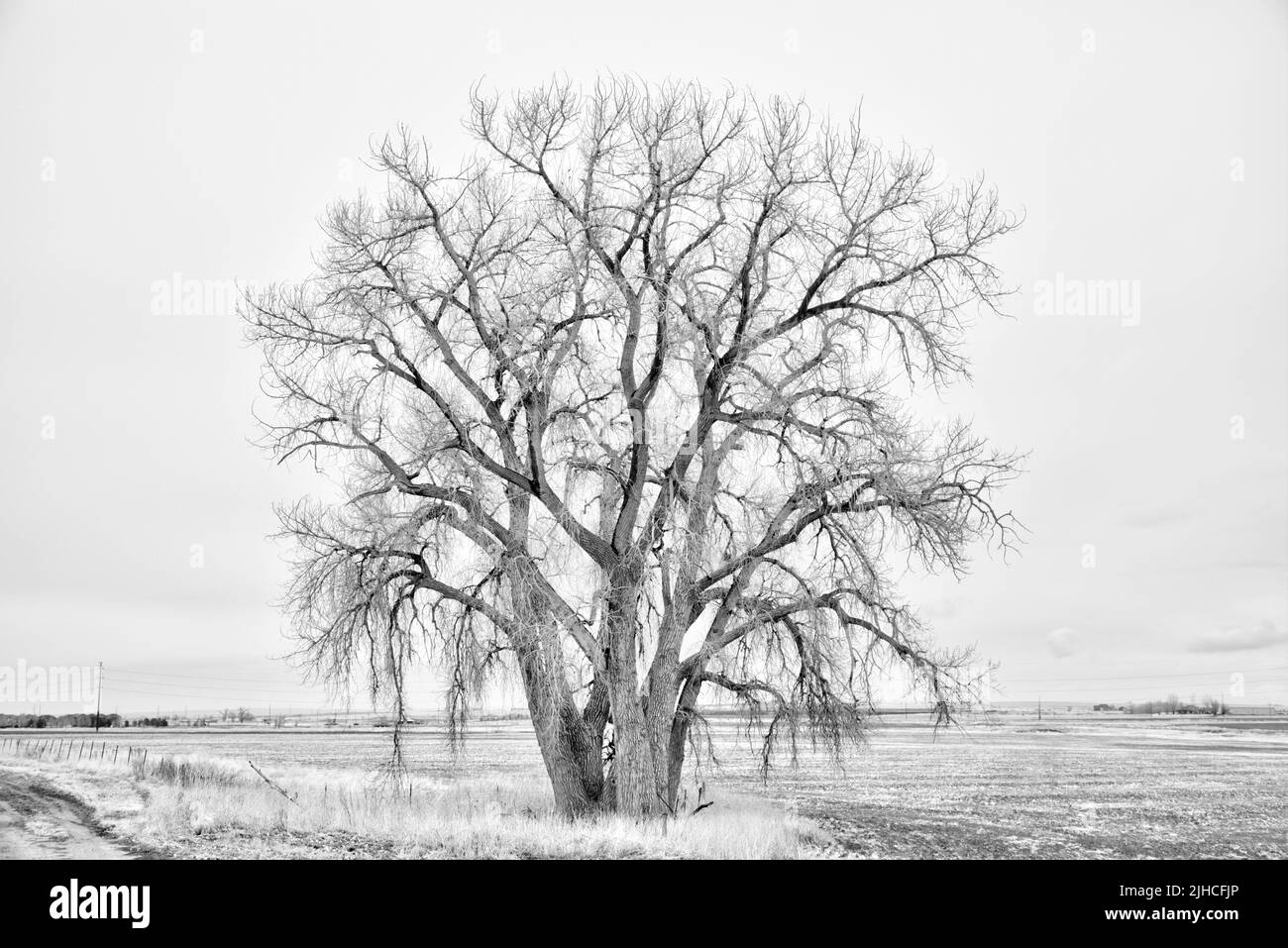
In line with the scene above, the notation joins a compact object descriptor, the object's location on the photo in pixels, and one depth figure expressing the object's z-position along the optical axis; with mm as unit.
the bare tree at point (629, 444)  17172
